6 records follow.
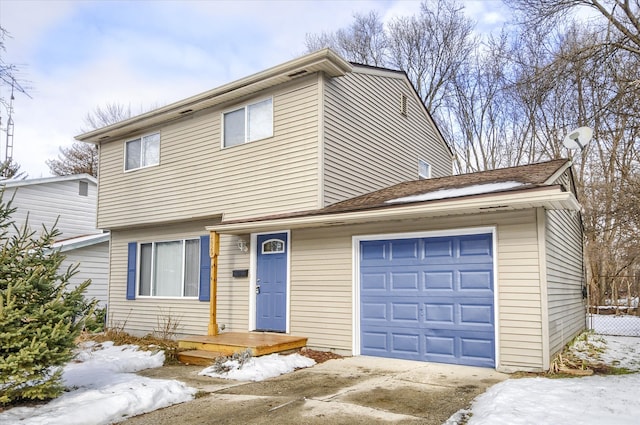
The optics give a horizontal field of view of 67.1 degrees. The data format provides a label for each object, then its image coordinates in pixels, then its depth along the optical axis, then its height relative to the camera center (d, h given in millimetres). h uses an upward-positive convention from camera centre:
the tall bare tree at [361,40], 23484 +10941
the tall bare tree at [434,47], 21703 +9902
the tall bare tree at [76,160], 26016 +5533
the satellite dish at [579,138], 7617 +1990
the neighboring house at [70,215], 14284 +1488
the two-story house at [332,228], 6793 +610
